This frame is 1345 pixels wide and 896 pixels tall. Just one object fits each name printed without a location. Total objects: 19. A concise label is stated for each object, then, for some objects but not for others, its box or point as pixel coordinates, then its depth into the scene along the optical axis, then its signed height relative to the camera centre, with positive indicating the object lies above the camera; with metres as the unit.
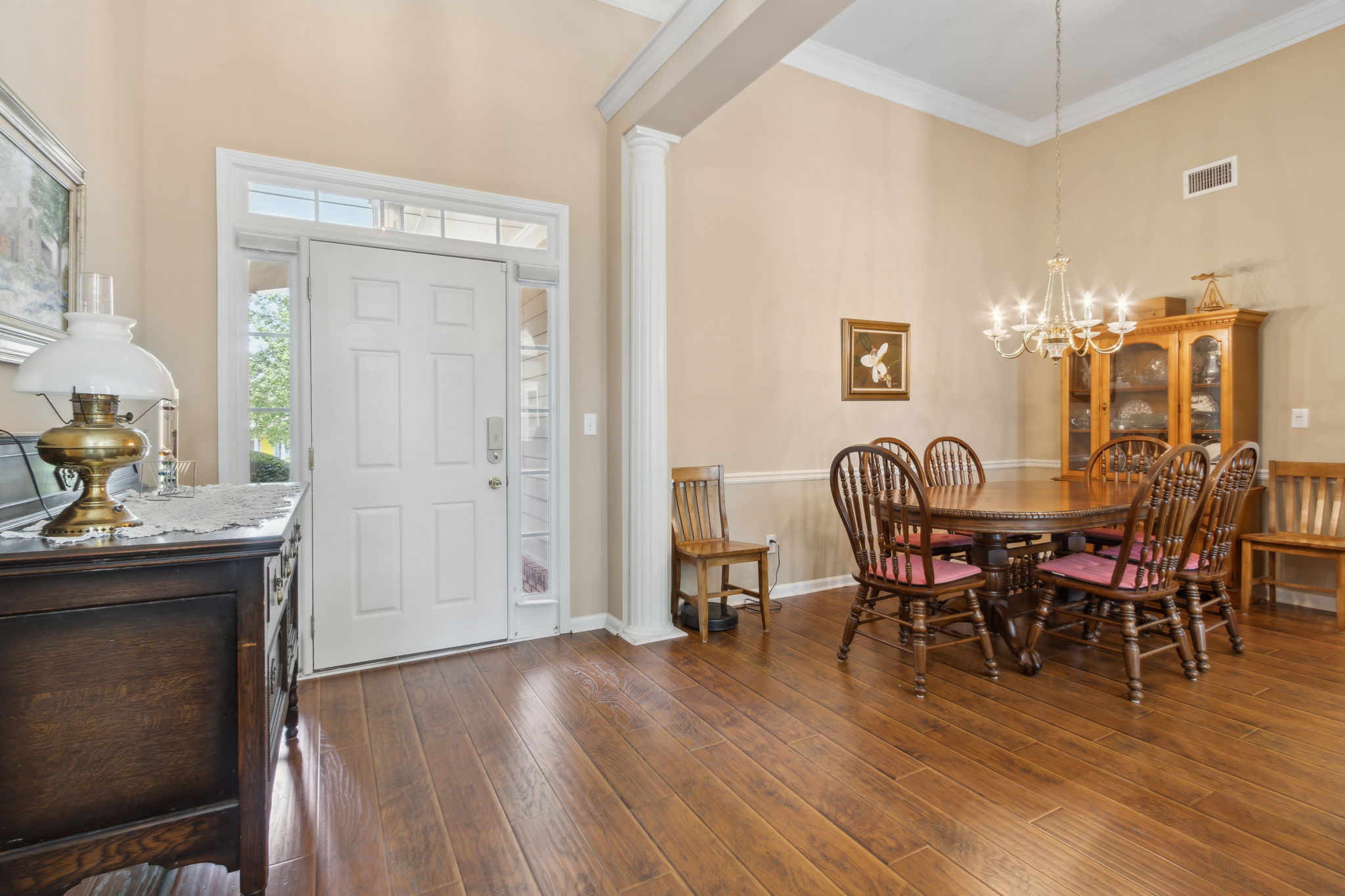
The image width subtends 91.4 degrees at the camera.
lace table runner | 1.35 -0.15
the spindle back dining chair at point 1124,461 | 3.95 -0.12
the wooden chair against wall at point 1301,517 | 3.73 -0.46
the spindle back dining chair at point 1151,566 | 2.65 -0.54
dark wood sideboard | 1.16 -0.48
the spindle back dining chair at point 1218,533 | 2.94 -0.42
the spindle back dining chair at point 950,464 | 4.32 -0.14
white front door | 3.03 -0.04
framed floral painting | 4.62 +0.60
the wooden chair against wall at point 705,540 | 3.47 -0.56
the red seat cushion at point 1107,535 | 3.78 -0.55
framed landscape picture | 1.57 +0.58
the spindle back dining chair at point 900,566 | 2.83 -0.56
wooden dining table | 2.79 -0.34
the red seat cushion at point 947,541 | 3.74 -0.56
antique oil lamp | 1.23 +0.11
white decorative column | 3.46 +0.32
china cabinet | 4.13 +0.40
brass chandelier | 3.35 +0.60
